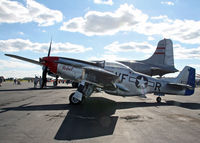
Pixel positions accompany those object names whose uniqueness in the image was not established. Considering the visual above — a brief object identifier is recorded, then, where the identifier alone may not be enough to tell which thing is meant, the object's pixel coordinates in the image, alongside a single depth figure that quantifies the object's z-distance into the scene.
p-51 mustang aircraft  9.07
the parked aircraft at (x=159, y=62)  20.08
